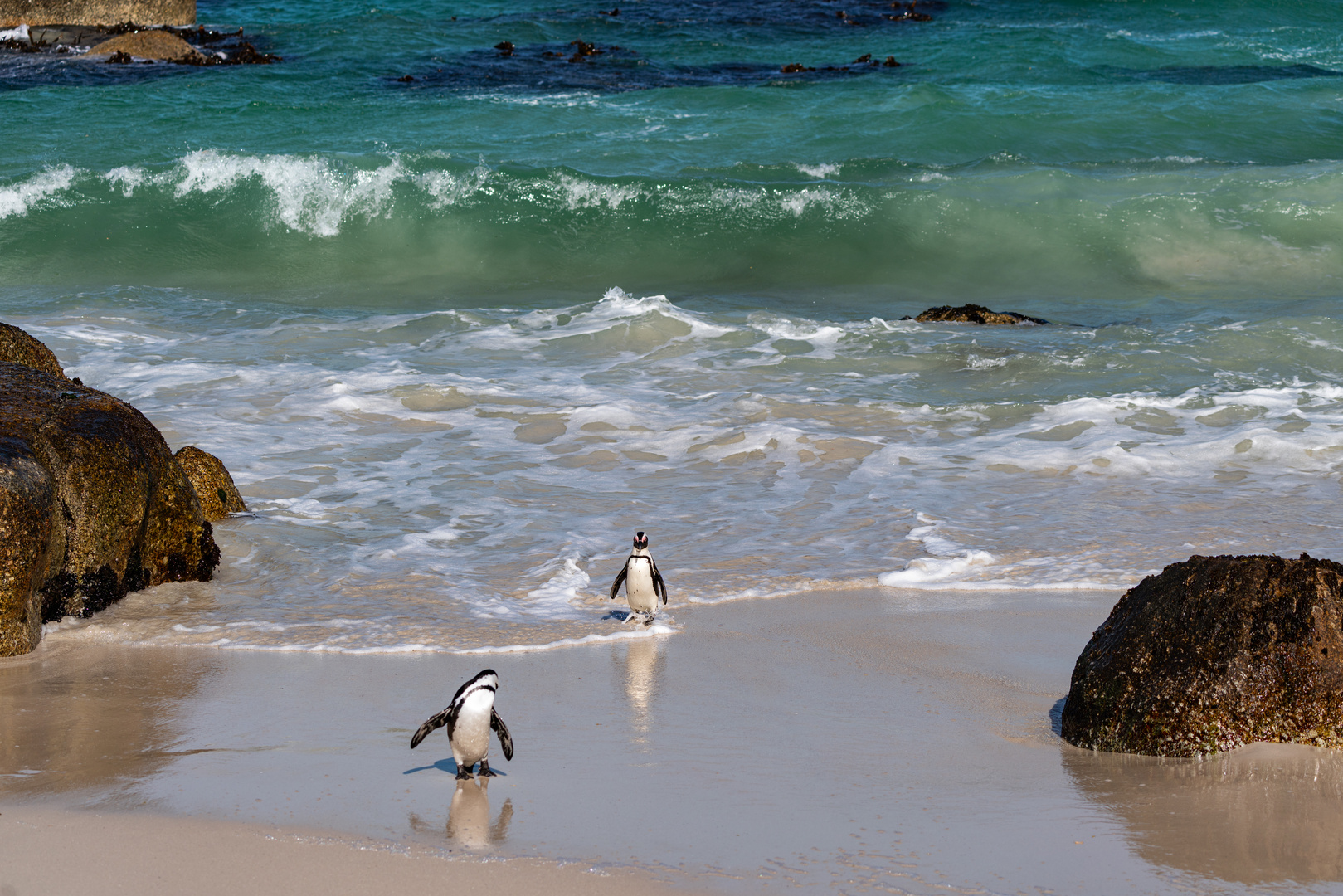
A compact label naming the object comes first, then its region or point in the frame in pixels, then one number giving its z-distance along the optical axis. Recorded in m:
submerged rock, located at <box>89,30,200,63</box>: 52.81
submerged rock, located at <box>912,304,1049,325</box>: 25.27
